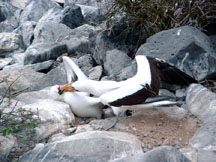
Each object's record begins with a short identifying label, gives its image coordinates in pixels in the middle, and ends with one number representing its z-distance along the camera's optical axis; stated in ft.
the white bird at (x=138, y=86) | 24.11
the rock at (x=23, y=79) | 34.70
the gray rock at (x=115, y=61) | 37.07
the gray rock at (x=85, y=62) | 41.35
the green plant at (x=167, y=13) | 37.52
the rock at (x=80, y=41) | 46.47
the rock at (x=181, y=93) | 29.41
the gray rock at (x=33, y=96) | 28.63
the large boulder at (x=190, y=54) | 31.65
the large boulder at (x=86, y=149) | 18.13
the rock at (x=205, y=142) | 18.27
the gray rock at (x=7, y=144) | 19.90
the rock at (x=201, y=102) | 23.59
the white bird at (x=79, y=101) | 27.30
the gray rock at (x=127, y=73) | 32.37
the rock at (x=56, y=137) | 21.63
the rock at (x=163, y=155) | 16.16
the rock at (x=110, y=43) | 42.29
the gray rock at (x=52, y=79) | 36.86
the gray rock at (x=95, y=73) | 36.94
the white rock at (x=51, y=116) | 23.27
